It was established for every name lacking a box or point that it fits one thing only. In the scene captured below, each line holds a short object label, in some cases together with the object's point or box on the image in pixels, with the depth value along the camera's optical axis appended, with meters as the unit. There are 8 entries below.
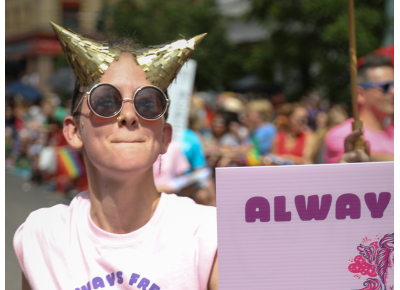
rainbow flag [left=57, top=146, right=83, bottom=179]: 9.77
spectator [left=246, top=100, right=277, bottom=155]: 7.72
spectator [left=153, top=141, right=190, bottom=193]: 4.36
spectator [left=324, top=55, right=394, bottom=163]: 3.35
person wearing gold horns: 1.70
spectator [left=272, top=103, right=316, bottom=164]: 7.00
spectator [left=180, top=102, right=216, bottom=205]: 4.99
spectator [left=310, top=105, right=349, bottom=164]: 5.58
